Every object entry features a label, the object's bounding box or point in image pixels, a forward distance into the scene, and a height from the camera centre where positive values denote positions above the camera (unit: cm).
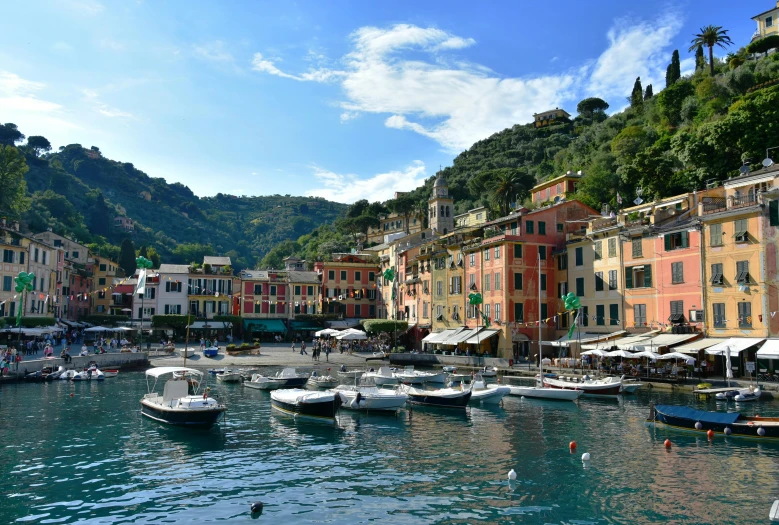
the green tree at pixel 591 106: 17200 +6385
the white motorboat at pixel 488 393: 4049 -420
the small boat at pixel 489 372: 5303 -364
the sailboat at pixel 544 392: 4103 -425
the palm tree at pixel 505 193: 9994 +2295
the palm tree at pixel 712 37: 10119 +4911
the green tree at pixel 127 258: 12275 +1403
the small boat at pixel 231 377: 5178 -416
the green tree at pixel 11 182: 9338 +2243
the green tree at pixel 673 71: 11412 +4932
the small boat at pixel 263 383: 4659 -420
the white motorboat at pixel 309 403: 3291 -414
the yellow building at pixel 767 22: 10069 +5213
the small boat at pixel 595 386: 4206 -385
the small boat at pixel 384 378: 4706 -373
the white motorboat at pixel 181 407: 3002 -402
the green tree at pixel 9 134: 18511 +5891
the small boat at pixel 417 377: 4847 -378
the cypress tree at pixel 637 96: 12369 +4900
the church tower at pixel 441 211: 11056 +2166
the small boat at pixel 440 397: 3842 -431
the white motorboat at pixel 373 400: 3638 -422
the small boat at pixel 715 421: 2699 -417
